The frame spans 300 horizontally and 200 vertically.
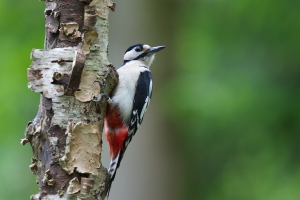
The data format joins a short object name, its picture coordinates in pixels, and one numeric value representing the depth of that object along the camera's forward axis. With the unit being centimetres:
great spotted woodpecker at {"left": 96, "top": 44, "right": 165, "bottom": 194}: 821
